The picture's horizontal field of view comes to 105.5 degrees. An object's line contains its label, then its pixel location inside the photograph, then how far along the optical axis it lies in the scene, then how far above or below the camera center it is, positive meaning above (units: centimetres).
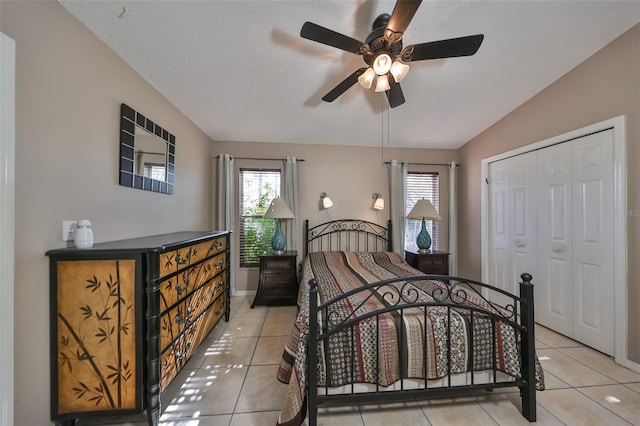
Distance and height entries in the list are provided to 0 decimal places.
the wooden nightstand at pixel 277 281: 337 -93
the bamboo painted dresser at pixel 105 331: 133 -65
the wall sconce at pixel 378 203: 381 +16
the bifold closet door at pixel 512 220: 295 -8
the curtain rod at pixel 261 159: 379 +86
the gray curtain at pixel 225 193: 365 +32
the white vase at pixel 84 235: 142 -12
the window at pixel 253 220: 385 -10
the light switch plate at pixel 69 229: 142 -9
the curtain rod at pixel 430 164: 405 +83
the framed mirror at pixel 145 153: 191 +55
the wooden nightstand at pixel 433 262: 347 -70
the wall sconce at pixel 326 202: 374 +17
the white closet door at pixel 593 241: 219 -27
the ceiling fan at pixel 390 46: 148 +112
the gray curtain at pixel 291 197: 371 +26
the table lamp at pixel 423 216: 343 -3
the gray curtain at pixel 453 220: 397 -11
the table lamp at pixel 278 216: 333 -3
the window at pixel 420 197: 403 +28
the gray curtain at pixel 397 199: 382 +22
